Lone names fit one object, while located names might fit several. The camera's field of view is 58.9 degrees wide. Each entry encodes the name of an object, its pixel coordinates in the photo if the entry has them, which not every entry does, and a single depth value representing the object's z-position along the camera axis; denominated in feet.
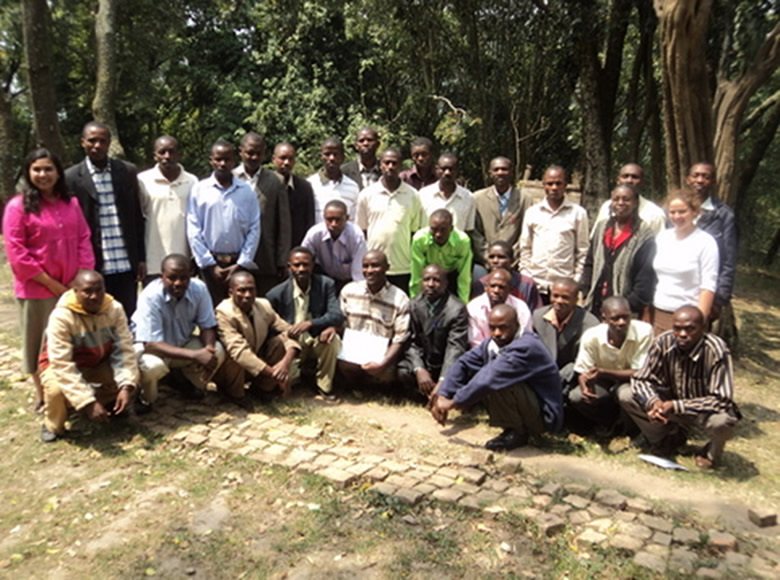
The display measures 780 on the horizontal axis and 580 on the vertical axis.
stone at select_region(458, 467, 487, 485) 14.29
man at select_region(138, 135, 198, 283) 19.21
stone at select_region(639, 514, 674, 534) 12.64
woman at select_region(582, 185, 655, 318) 18.28
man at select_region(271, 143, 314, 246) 21.06
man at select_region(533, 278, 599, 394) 17.72
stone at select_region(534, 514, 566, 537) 12.51
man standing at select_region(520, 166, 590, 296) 19.69
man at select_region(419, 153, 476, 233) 20.45
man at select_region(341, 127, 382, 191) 22.00
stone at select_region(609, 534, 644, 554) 11.86
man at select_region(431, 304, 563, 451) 15.96
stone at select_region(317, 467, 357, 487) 13.94
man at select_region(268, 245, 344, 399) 19.52
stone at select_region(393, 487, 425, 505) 13.26
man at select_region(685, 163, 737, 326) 18.57
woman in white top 17.29
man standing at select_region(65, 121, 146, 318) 17.71
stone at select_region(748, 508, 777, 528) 13.05
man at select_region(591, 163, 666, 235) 18.75
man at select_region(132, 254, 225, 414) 17.21
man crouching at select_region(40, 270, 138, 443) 15.52
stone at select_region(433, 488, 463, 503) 13.38
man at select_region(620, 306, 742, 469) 15.48
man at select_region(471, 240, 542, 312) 18.95
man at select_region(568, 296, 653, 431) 16.87
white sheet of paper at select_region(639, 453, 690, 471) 15.74
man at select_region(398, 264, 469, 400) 18.69
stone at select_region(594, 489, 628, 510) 13.42
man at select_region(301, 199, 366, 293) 20.13
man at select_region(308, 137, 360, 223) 21.24
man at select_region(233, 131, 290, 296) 20.36
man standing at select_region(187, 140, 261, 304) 19.26
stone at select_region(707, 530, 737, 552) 12.08
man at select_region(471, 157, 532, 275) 20.92
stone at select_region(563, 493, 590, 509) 13.43
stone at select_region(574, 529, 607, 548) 12.12
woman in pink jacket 16.08
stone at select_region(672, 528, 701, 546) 12.25
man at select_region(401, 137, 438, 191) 21.77
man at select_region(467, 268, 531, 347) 17.80
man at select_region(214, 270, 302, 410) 18.16
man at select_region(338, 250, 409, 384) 19.26
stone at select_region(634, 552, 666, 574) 11.37
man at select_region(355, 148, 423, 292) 20.30
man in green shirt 19.69
